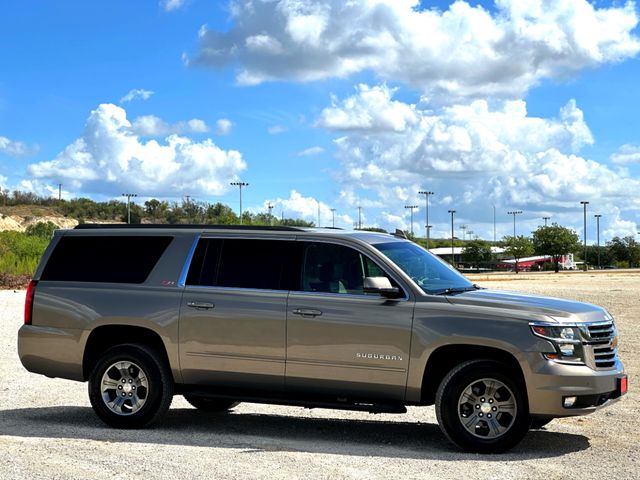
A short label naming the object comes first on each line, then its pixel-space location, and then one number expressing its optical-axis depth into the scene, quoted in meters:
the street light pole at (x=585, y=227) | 151.54
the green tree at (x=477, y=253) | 181.62
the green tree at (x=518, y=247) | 173.55
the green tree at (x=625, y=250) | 180.02
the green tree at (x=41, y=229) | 125.80
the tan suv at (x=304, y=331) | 8.24
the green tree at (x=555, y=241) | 153.38
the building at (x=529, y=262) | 153.88
